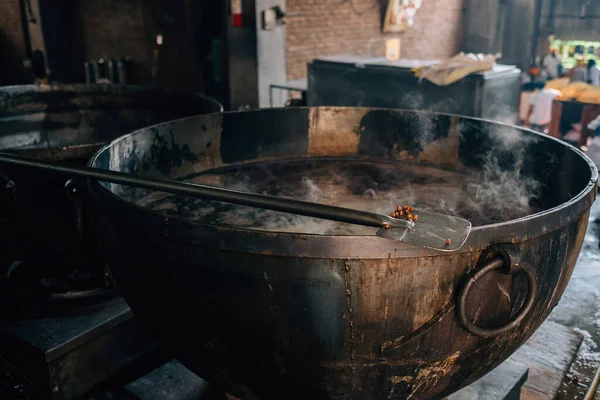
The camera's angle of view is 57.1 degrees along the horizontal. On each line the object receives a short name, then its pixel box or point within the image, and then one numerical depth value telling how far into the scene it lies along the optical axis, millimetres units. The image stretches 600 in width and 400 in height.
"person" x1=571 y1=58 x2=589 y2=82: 9945
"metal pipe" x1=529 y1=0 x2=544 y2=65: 13055
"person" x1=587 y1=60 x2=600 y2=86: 9805
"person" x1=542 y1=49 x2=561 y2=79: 11352
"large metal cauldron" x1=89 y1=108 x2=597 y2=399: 1491
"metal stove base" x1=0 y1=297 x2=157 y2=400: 2652
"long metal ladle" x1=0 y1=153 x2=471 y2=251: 1398
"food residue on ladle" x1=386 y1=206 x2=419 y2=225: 1488
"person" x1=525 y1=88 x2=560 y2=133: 8641
